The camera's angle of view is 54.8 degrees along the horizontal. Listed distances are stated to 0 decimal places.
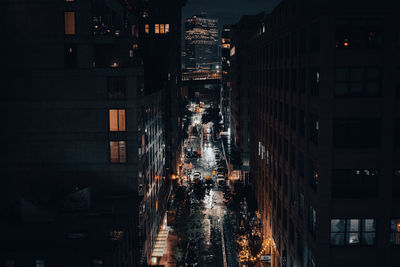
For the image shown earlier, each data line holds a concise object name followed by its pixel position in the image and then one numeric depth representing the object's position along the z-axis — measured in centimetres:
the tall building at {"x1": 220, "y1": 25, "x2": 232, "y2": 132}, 14658
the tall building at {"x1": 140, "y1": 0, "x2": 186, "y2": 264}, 6216
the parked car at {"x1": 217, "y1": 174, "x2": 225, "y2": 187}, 9969
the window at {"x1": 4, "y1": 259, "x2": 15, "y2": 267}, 3120
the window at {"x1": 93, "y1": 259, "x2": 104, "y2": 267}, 3142
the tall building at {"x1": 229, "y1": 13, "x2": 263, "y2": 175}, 9212
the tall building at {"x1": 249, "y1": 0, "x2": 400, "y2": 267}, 2755
